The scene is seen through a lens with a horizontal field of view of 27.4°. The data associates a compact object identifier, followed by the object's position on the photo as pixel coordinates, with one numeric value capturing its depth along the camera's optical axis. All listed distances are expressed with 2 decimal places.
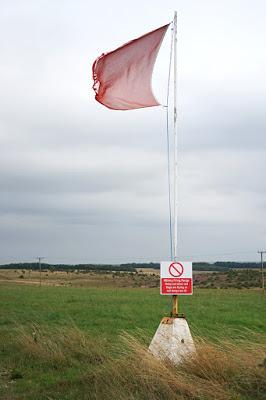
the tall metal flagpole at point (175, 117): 9.05
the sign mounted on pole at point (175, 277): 9.21
